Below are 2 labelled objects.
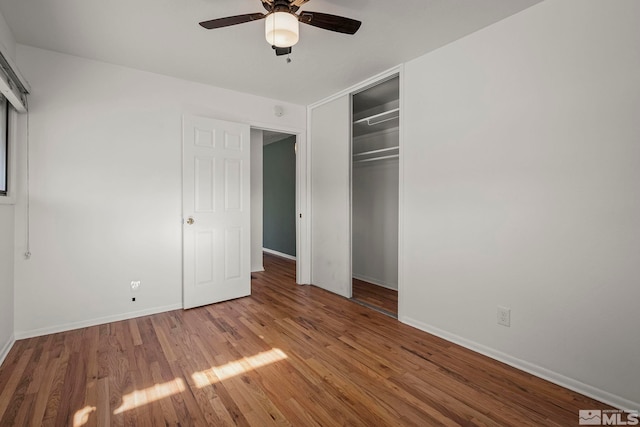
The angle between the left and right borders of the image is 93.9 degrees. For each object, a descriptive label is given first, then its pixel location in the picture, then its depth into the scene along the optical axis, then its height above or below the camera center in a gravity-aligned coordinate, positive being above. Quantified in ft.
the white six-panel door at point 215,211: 10.71 +0.03
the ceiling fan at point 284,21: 5.57 +3.70
